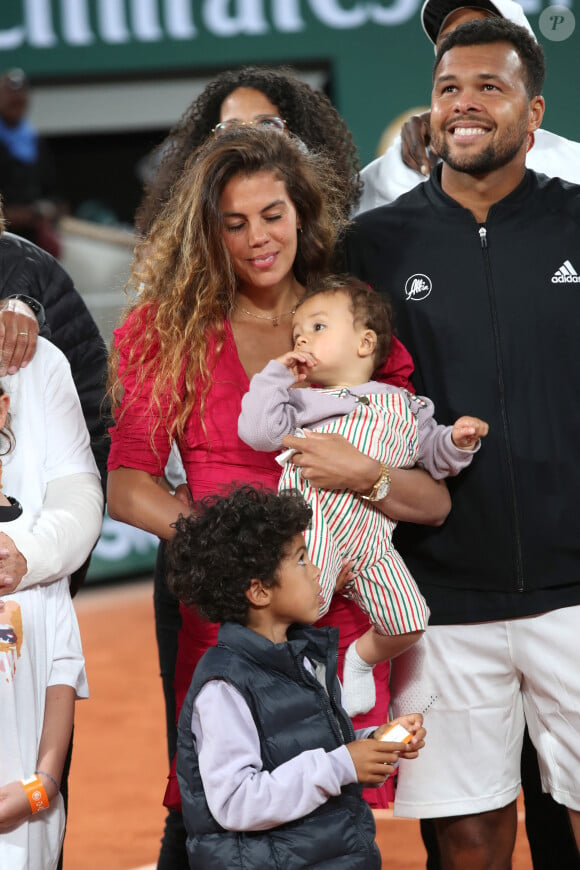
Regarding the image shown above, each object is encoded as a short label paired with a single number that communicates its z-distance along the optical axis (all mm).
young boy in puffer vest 4902
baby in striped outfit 5656
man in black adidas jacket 6117
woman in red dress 5922
